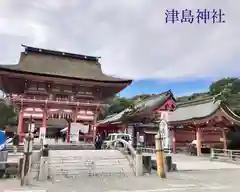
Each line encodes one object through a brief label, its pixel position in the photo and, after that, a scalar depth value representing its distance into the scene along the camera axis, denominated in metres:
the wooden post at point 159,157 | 9.54
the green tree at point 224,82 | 61.27
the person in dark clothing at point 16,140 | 16.73
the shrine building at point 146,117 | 22.64
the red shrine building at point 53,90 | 17.79
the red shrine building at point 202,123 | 17.93
